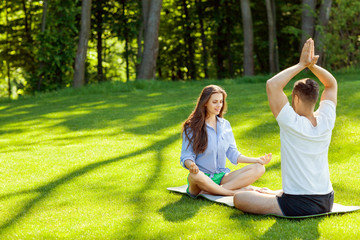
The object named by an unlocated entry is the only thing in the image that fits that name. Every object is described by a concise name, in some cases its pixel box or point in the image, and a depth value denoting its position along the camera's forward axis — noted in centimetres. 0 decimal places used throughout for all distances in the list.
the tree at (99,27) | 2655
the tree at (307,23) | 2061
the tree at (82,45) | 1905
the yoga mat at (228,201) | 549
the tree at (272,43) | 2314
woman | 622
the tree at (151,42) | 1981
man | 495
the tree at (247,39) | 2186
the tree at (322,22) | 2019
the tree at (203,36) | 2920
